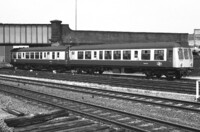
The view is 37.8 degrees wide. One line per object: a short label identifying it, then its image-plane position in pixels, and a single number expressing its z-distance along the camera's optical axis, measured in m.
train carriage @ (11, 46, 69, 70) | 34.78
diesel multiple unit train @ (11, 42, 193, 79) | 23.20
